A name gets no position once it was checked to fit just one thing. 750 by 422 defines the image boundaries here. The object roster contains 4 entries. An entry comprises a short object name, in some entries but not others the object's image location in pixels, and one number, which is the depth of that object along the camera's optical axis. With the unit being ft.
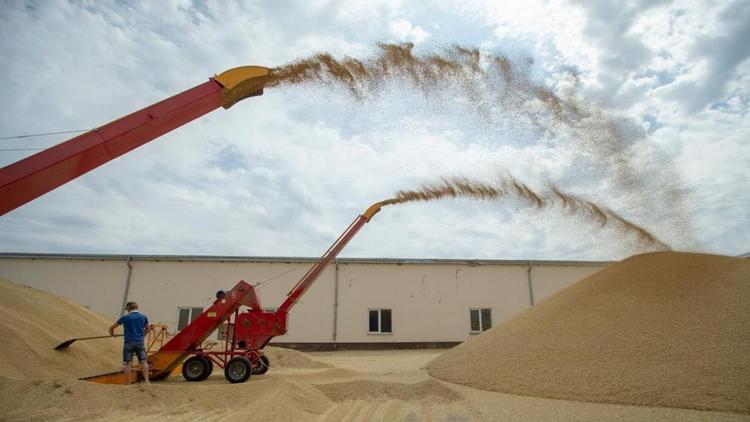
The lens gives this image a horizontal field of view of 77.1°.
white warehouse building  66.80
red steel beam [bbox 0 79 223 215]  17.15
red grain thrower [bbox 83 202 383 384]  31.68
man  26.55
